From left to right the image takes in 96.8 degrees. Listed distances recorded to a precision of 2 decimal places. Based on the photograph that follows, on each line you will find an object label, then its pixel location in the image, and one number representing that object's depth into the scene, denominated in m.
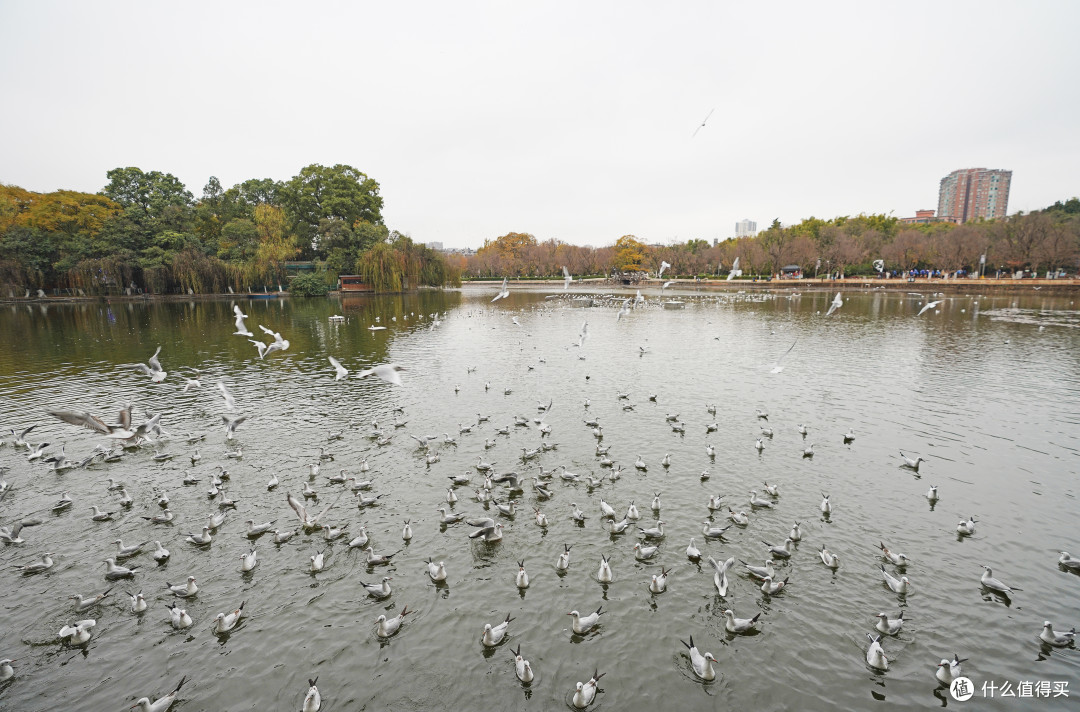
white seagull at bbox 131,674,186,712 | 6.44
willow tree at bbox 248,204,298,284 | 65.94
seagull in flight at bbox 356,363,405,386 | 13.65
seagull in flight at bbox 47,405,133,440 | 9.73
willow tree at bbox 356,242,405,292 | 66.75
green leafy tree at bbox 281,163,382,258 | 78.56
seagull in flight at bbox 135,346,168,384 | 17.25
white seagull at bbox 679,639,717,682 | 7.15
